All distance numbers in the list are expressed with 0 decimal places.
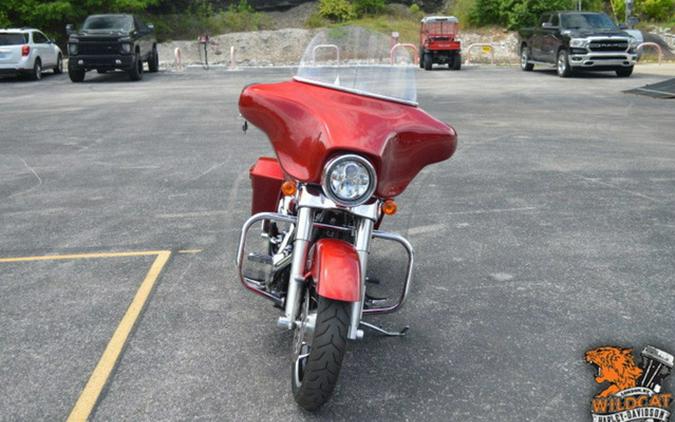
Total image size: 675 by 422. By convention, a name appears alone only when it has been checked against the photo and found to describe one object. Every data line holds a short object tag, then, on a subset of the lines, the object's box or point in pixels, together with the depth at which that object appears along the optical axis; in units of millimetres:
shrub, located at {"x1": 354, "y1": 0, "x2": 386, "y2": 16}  53406
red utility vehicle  30094
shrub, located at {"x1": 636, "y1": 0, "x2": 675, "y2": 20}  56938
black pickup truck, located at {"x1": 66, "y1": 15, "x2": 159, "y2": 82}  25016
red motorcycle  3533
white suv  25656
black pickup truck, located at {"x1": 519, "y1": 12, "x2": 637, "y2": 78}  23844
